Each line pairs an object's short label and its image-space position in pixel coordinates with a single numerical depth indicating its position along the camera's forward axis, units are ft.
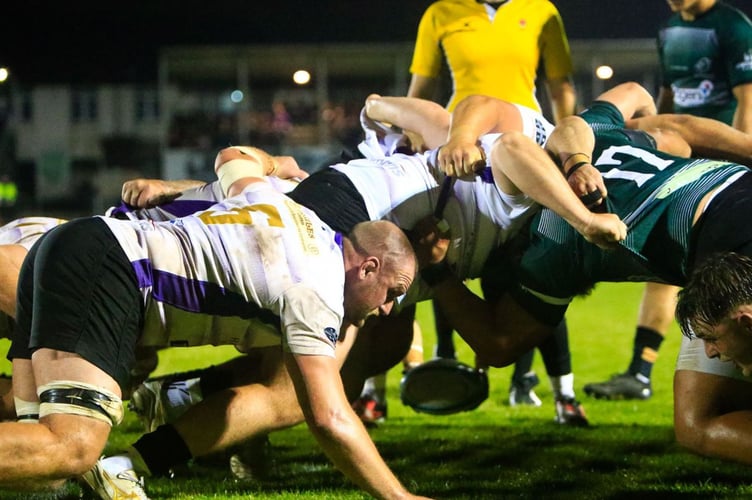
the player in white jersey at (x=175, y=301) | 20.21
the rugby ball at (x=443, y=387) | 31.63
